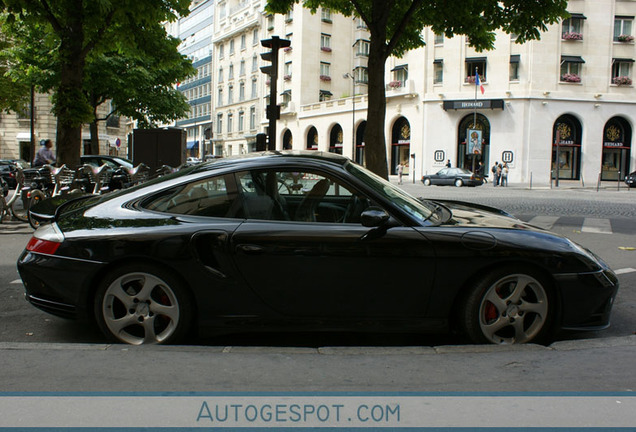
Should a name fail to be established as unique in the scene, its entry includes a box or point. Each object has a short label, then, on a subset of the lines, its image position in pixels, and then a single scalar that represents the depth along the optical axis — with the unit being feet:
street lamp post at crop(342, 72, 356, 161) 167.07
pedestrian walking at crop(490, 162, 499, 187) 127.85
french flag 132.46
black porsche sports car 12.18
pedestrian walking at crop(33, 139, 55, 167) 48.67
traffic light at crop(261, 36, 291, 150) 39.93
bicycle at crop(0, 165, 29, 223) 35.42
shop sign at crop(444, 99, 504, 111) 138.21
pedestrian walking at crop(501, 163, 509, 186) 127.44
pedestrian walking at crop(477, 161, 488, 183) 140.15
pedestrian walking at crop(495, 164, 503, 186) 128.16
